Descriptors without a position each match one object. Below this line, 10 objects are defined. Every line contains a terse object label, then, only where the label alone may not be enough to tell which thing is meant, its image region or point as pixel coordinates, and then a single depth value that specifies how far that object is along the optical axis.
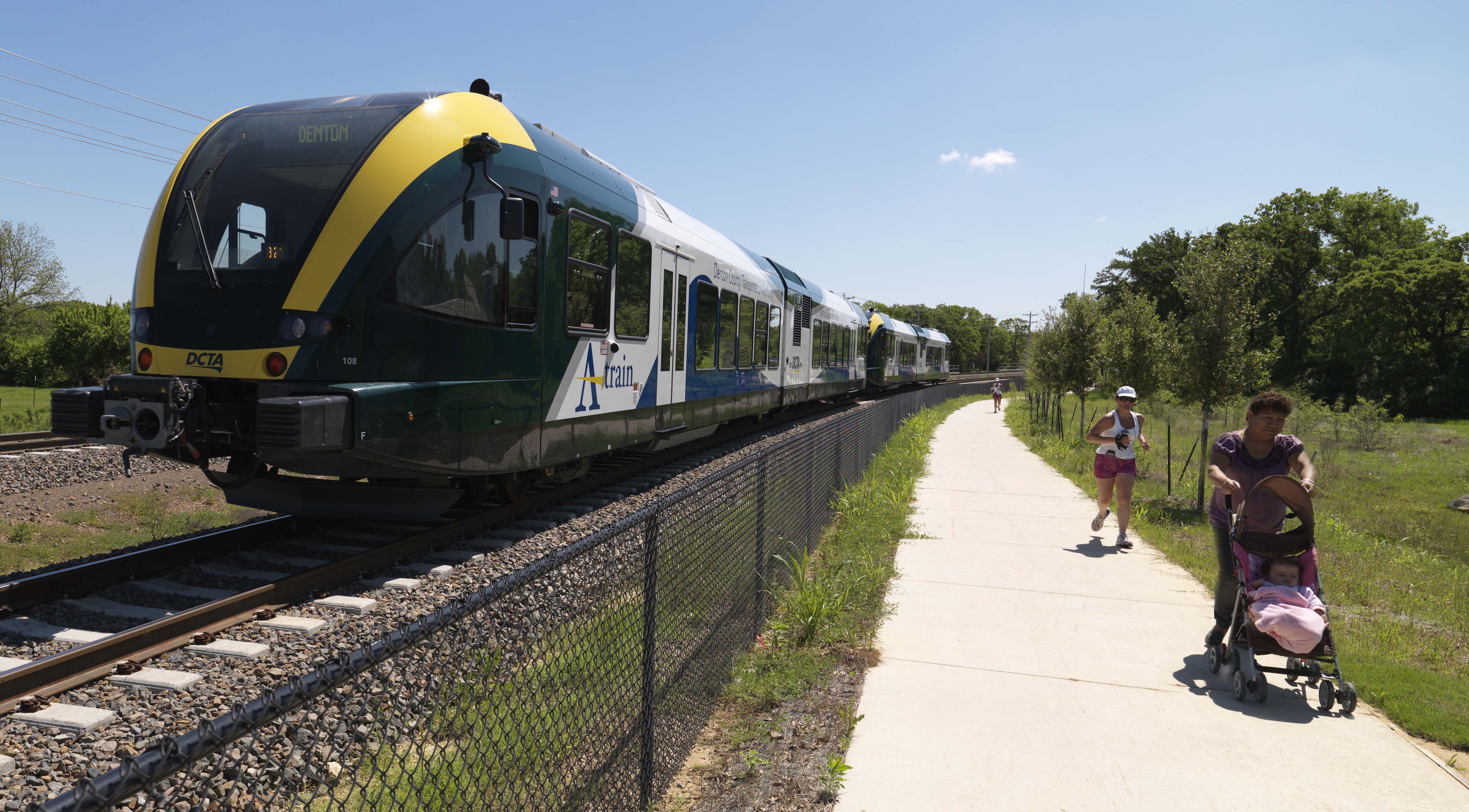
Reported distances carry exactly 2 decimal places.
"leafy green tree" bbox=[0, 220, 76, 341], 51.88
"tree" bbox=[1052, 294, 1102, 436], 25.41
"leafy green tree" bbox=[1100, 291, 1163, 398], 19.67
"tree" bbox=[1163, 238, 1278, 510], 12.79
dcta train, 6.08
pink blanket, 4.59
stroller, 4.70
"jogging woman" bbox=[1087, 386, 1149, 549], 8.80
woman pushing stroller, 5.11
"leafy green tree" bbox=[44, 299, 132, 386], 42.00
